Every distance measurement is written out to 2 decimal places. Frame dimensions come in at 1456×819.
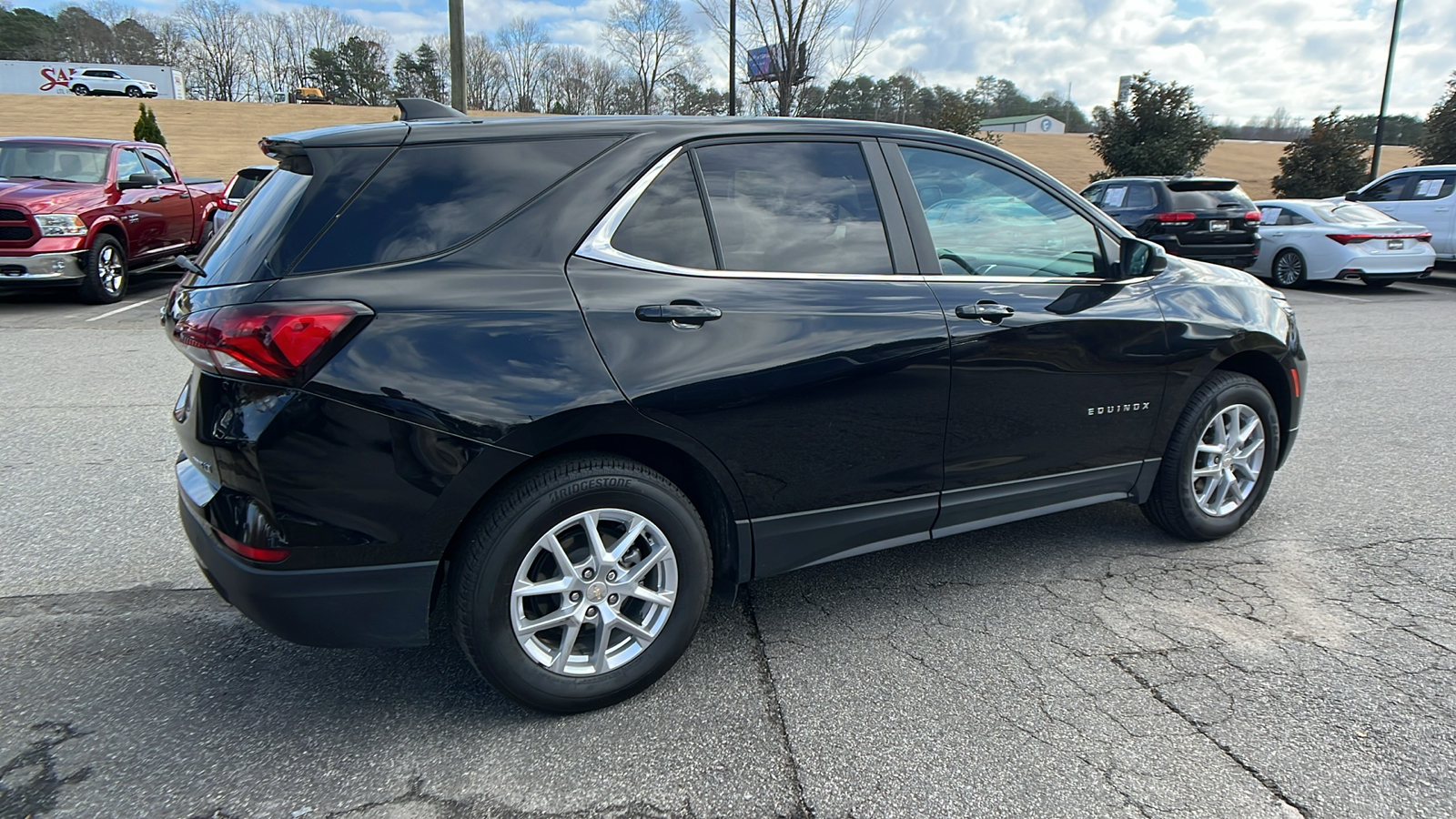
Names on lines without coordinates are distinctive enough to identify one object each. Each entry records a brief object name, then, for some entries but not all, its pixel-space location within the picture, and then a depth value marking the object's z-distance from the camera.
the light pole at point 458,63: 14.41
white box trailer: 60.25
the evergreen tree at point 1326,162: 23.06
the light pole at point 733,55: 20.75
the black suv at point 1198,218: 13.74
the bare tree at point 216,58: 79.06
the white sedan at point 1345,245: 13.23
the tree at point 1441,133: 21.02
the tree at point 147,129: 25.48
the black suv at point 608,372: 2.34
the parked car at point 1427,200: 14.22
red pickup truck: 9.69
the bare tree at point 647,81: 56.07
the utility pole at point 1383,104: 21.20
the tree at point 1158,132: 23.20
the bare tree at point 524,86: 77.50
